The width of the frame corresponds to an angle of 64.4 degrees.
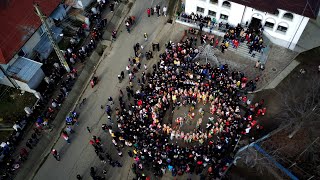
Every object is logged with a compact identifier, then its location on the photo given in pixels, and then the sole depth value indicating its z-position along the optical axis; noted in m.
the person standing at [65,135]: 24.17
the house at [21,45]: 26.05
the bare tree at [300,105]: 22.42
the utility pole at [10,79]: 26.19
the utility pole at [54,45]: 22.76
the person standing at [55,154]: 23.51
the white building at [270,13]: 26.09
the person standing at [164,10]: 31.24
